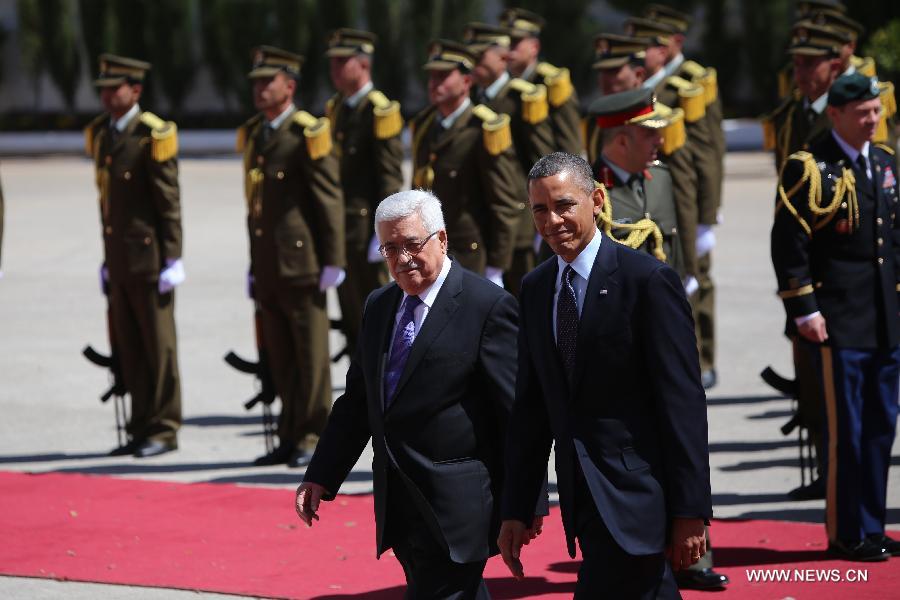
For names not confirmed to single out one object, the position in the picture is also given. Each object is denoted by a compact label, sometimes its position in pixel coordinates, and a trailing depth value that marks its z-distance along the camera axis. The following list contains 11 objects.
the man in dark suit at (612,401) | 8.72
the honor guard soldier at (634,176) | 12.33
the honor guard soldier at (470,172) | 18.55
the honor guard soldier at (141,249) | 18.17
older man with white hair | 9.55
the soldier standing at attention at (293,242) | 17.52
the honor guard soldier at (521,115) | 20.19
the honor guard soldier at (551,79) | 21.19
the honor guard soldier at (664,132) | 16.16
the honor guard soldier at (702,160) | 20.89
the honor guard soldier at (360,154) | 20.97
